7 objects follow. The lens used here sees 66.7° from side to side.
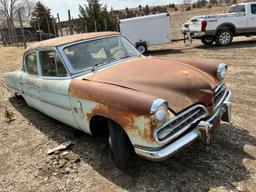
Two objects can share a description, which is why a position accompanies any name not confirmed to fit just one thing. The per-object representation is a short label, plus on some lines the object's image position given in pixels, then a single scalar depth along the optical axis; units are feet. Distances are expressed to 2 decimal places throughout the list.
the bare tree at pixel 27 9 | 126.60
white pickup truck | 29.49
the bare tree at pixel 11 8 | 120.39
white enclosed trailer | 31.53
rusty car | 7.01
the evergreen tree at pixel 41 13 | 93.57
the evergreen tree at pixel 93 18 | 53.42
